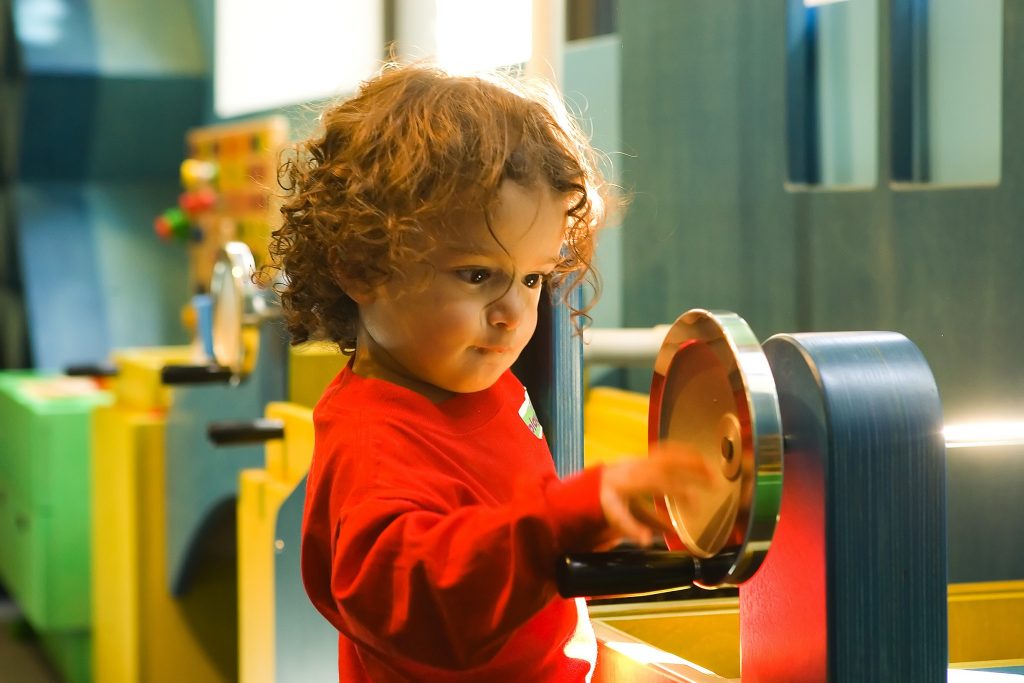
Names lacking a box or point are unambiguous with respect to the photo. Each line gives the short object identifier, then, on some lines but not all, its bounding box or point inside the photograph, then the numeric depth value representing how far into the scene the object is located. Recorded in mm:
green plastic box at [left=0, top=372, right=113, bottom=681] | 4075
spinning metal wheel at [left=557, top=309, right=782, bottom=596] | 1776
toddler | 1728
